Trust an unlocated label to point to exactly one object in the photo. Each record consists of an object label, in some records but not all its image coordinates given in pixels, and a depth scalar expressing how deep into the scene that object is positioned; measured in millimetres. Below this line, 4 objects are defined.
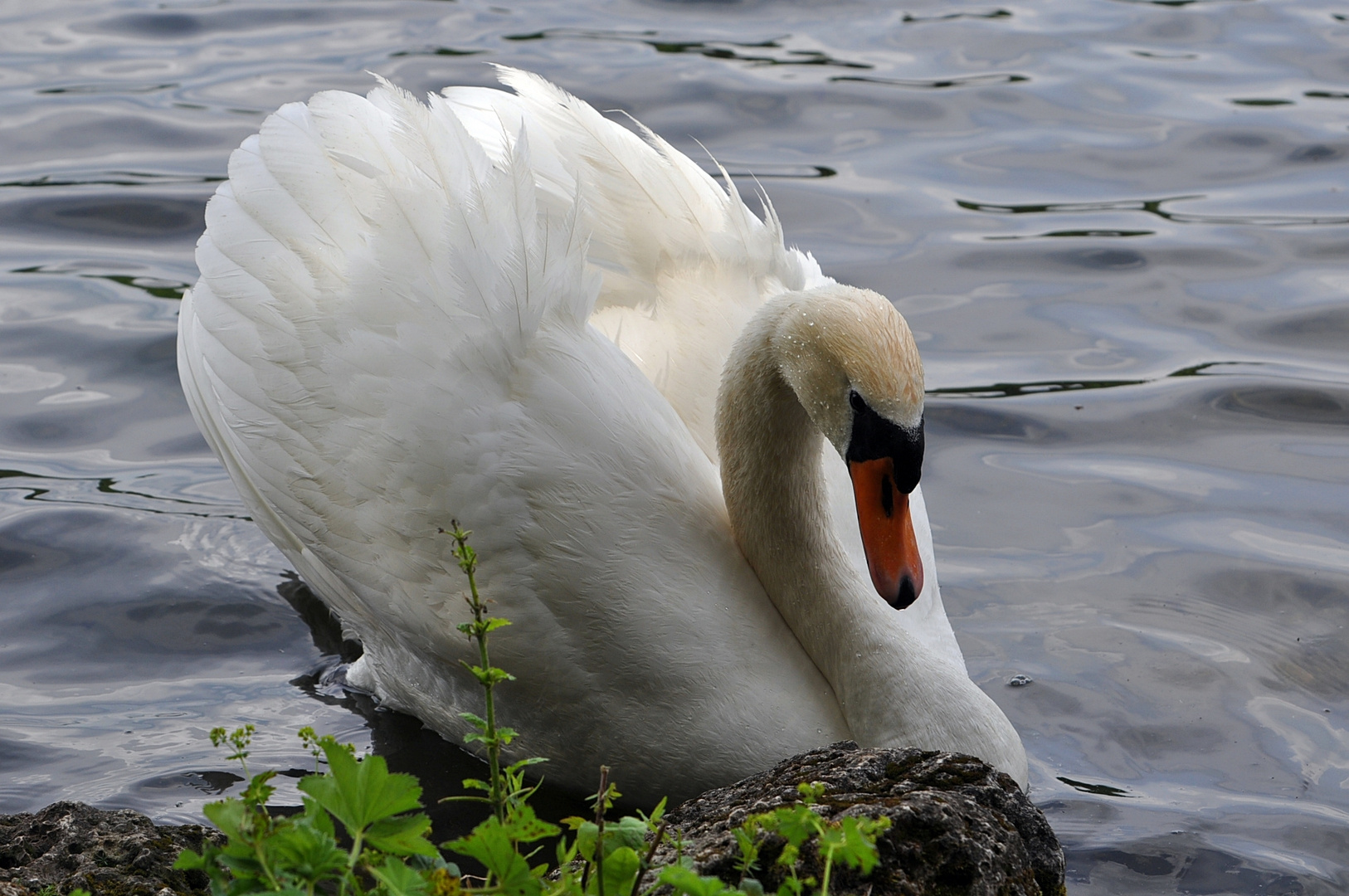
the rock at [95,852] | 5762
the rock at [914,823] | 5492
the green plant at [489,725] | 4852
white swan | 8227
